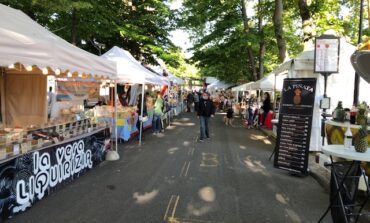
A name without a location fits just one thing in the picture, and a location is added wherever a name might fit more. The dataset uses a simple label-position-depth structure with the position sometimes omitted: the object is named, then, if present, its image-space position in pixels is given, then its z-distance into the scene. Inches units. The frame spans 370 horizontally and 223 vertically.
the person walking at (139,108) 526.1
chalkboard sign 300.2
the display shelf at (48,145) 191.9
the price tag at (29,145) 208.9
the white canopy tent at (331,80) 401.4
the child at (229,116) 786.2
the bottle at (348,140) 189.3
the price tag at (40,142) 221.2
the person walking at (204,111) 496.4
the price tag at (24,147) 202.5
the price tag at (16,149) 197.0
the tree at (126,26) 706.8
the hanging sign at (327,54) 345.7
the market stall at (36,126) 187.3
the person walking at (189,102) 1275.8
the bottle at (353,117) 260.9
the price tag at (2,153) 185.4
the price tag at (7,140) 196.9
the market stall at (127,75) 459.2
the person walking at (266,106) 693.5
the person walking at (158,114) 554.6
